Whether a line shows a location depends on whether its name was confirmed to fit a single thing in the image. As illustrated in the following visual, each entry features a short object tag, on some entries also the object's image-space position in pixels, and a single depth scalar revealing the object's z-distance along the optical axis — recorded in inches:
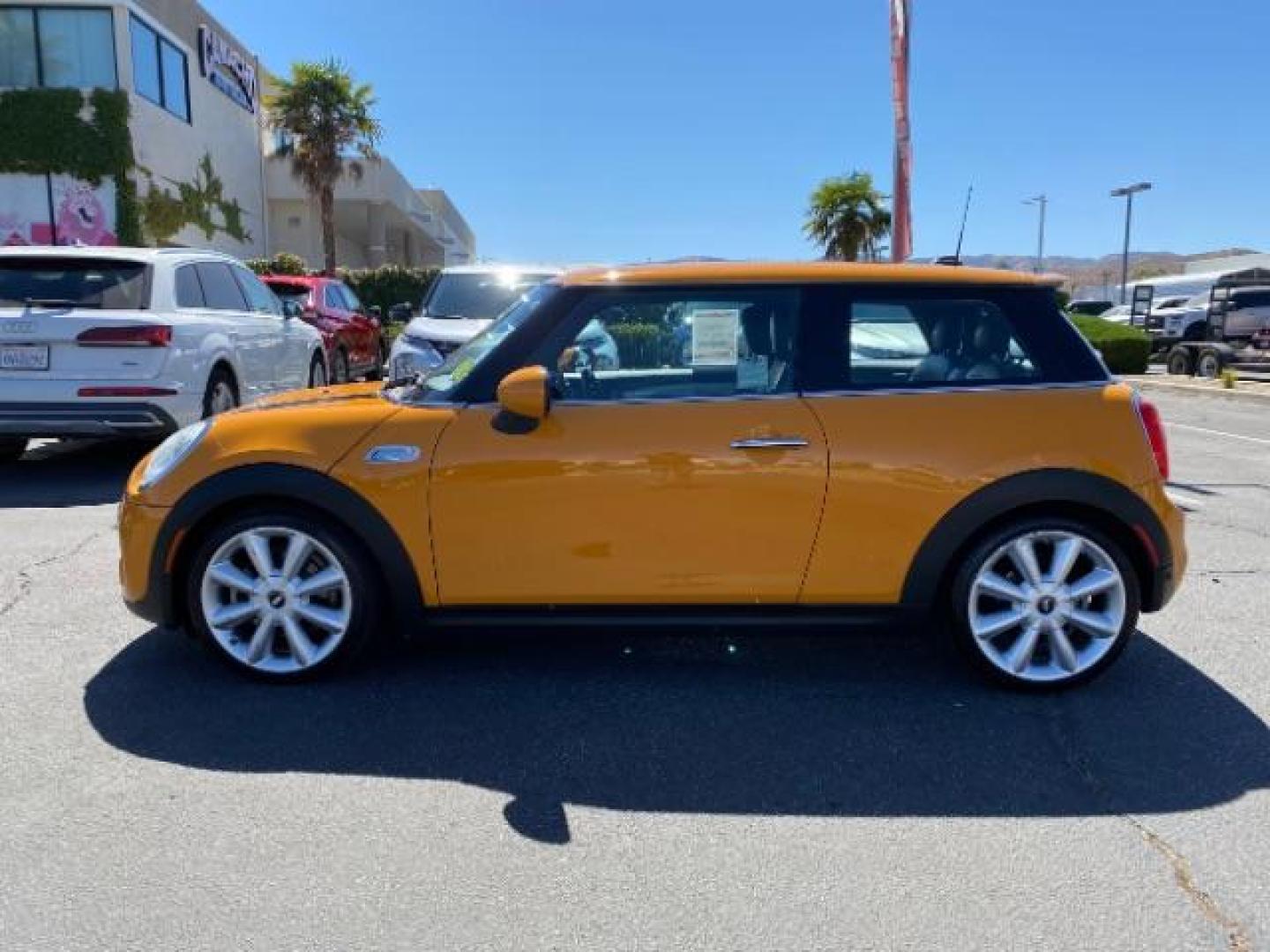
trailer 748.6
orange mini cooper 138.3
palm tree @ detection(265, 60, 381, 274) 1255.5
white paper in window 146.3
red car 501.7
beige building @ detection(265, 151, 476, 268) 1405.3
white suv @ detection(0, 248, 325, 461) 274.5
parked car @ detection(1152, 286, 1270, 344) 792.9
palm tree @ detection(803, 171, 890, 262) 1654.8
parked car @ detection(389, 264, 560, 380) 378.3
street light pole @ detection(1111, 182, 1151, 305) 1820.9
